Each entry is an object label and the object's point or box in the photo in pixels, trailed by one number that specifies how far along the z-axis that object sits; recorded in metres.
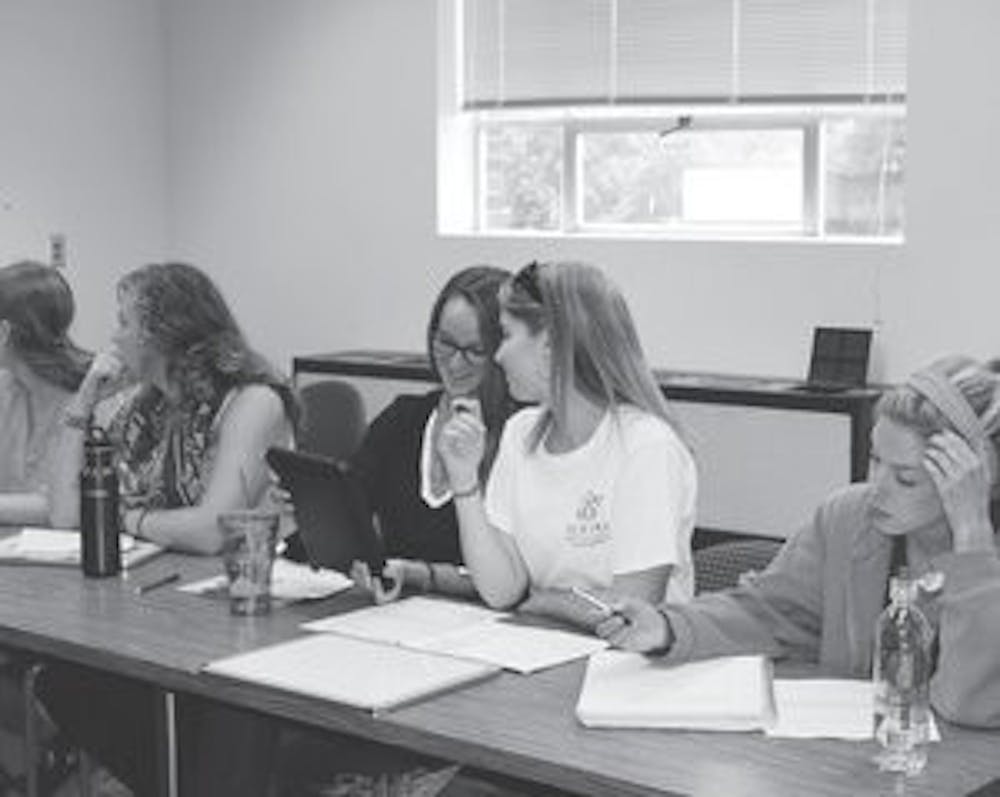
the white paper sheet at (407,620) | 2.56
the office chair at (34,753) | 2.82
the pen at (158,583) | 2.90
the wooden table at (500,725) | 1.92
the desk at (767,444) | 4.30
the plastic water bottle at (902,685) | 1.97
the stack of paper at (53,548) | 3.12
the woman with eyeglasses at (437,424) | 3.25
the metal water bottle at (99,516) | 2.99
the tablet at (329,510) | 2.70
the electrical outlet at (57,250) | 5.65
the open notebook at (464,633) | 2.44
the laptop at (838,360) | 4.41
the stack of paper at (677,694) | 2.09
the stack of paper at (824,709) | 2.06
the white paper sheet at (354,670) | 2.24
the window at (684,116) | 4.59
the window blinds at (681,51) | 4.52
